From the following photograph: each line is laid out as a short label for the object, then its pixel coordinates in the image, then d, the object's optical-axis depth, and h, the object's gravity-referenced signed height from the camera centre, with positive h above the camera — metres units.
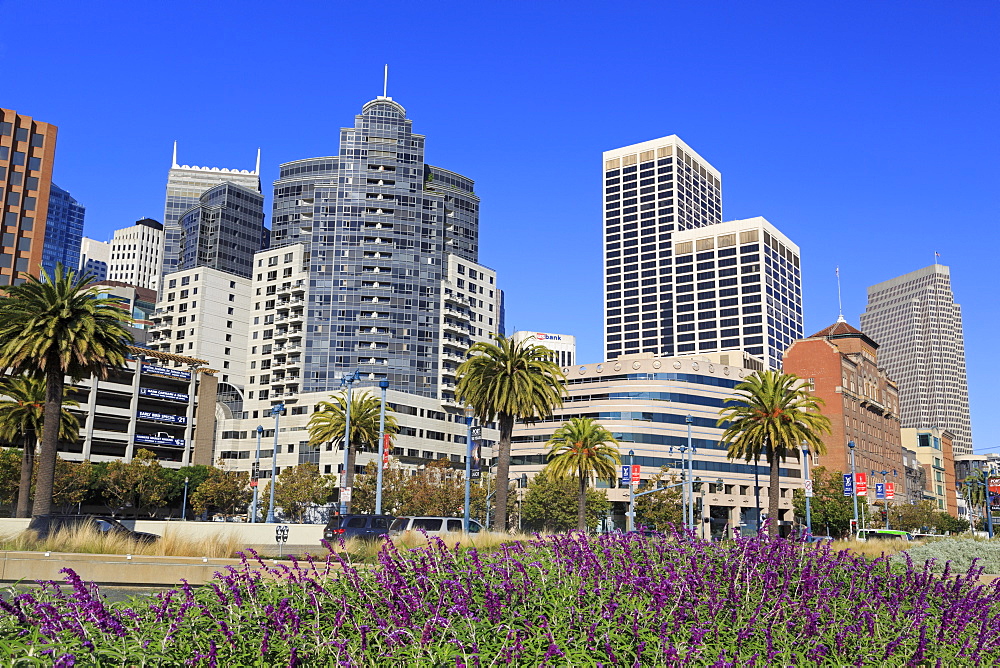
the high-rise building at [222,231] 182.75 +56.49
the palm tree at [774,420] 60.03 +5.69
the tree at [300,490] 95.19 -0.08
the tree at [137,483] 97.75 +0.34
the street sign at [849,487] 76.50 +1.22
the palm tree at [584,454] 70.88 +3.52
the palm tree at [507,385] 52.38 +6.84
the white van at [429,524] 33.00 -1.27
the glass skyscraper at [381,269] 138.12 +38.26
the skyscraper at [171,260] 195.96 +52.91
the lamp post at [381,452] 50.07 +2.43
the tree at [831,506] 100.38 -0.76
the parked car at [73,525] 22.28 -1.13
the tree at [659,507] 91.88 -1.23
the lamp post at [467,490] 34.58 +0.15
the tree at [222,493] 102.69 -0.63
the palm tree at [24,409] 56.06 +4.96
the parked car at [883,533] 69.50 -2.76
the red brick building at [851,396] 140.25 +18.44
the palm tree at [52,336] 38.62 +6.90
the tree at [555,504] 92.06 -1.09
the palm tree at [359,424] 69.06 +5.58
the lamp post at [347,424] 54.50 +4.21
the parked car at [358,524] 31.46 -1.34
